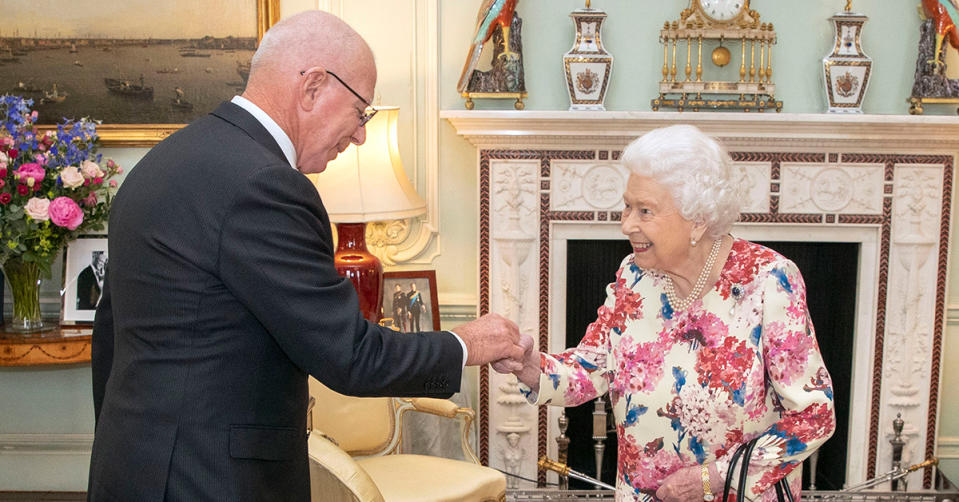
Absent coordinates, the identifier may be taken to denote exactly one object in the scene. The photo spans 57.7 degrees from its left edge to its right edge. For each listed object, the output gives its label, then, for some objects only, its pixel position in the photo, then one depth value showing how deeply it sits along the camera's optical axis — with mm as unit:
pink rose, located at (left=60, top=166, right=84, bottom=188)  3494
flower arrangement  3484
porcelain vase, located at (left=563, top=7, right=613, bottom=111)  3764
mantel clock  3824
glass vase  3686
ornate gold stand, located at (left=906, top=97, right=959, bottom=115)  3830
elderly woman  1903
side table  3551
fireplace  3812
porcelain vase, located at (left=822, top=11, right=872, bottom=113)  3775
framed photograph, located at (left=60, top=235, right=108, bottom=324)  3842
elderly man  1518
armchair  2420
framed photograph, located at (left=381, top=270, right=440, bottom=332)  3965
